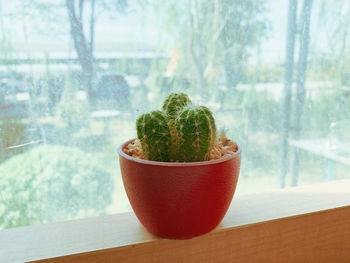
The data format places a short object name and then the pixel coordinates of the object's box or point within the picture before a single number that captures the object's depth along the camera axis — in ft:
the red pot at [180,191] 1.46
